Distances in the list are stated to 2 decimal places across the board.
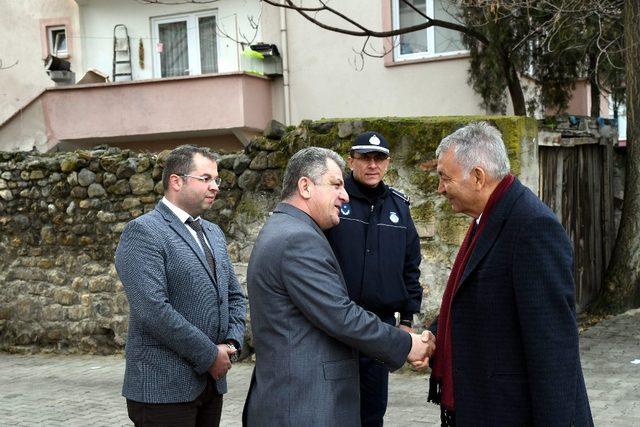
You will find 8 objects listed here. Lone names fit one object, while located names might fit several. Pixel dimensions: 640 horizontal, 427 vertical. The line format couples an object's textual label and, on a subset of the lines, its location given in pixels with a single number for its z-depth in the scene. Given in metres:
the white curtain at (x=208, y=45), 17.03
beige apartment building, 14.79
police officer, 5.05
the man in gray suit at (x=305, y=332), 3.47
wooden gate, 9.29
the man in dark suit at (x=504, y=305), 3.14
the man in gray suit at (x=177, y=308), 4.00
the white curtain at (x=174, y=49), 17.33
